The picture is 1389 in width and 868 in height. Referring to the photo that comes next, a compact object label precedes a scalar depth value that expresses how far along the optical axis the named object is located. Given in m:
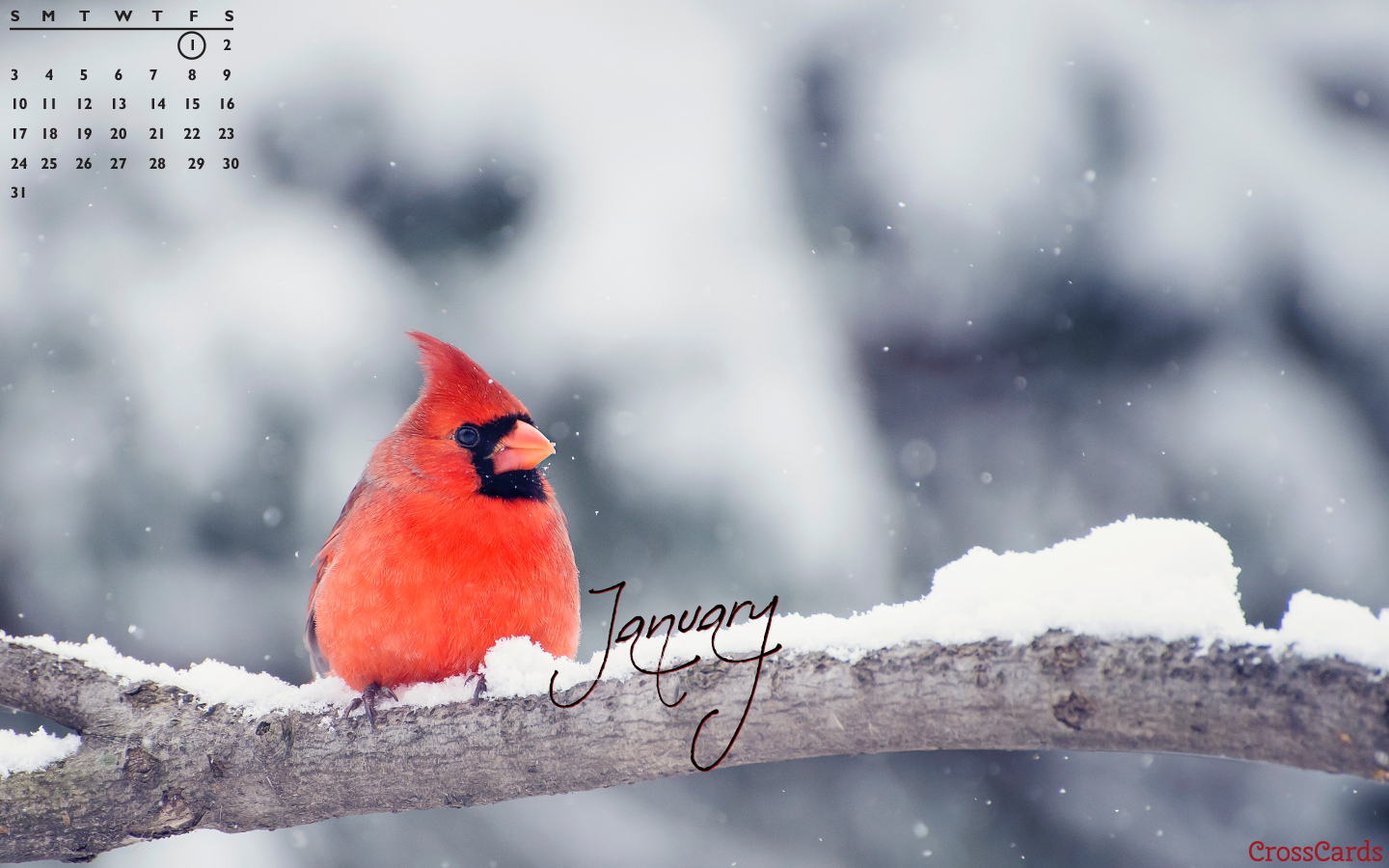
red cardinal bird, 4.84
